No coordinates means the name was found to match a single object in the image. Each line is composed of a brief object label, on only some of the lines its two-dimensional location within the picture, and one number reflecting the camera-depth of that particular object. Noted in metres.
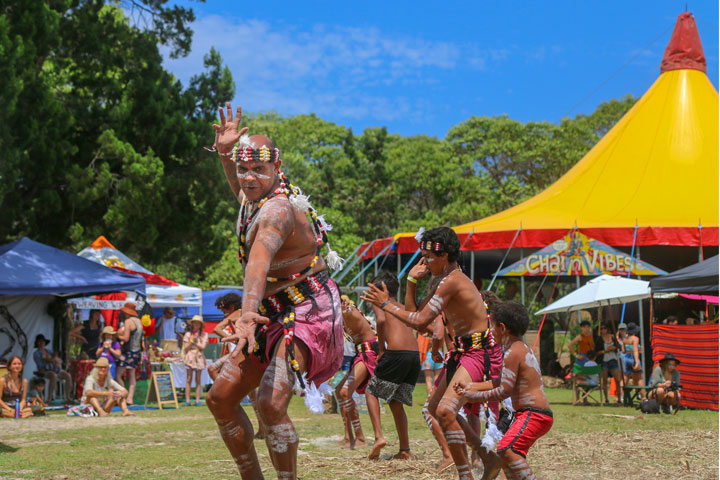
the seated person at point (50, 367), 15.11
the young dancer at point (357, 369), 8.88
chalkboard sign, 14.84
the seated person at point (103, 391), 13.38
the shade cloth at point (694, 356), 14.12
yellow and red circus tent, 21.44
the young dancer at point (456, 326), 5.88
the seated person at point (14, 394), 12.78
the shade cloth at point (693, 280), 14.09
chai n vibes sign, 19.73
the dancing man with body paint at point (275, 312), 4.30
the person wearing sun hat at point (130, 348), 15.12
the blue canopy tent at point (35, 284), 13.74
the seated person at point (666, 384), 13.59
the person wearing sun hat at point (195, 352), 15.70
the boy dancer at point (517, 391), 5.25
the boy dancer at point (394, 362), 8.20
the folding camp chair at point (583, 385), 15.41
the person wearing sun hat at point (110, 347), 14.73
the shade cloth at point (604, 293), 16.12
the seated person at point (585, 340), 16.69
